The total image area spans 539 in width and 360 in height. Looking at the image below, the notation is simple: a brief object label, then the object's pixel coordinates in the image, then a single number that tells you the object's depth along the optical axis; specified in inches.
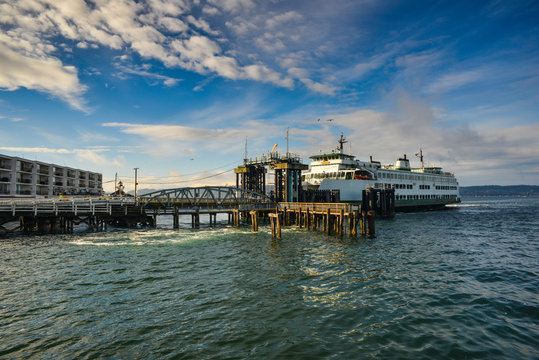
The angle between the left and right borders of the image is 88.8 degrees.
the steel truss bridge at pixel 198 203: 1701.5
